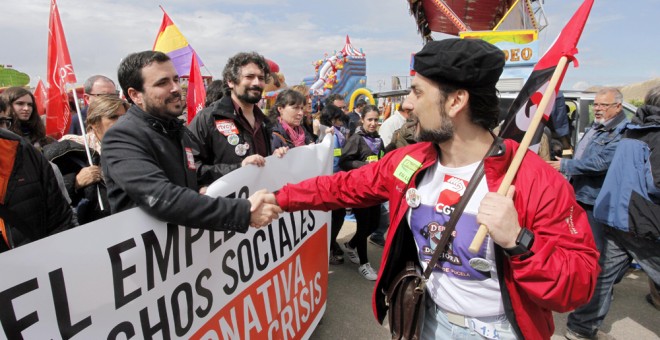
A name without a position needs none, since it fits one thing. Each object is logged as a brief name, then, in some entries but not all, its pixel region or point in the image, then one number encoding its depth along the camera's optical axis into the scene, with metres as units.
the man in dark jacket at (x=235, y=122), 2.87
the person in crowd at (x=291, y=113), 3.99
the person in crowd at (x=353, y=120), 7.72
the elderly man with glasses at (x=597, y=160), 3.13
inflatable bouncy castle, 23.05
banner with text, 1.18
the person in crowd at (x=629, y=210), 2.62
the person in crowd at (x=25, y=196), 1.82
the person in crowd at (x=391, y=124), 6.18
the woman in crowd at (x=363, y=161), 4.32
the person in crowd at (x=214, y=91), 4.32
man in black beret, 1.14
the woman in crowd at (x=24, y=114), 3.22
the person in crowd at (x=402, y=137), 4.29
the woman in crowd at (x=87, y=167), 2.75
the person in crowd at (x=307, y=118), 4.84
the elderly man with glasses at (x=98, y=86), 3.72
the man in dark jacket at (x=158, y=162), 1.56
